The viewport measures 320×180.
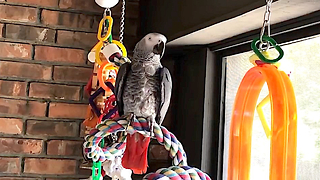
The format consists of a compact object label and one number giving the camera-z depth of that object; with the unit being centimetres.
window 110
